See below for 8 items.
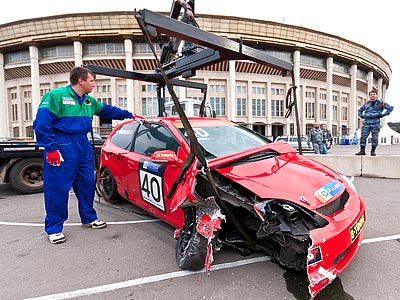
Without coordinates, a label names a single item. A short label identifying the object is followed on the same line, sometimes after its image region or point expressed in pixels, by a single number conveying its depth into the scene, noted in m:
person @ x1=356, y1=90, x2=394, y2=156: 6.63
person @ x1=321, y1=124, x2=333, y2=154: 10.13
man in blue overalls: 2.91
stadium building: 33.06
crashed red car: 1.93
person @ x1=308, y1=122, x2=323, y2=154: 9.99
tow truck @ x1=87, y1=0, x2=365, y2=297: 1.77
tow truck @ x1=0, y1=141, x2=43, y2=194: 5.36
